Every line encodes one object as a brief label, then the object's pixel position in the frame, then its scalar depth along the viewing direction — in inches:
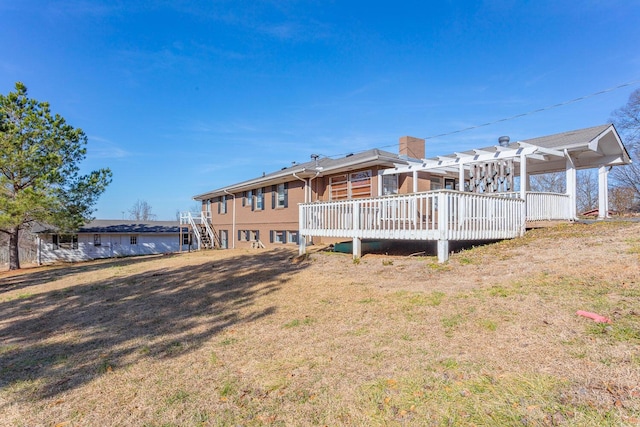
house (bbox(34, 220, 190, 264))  1160.8
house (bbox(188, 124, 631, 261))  351.9
